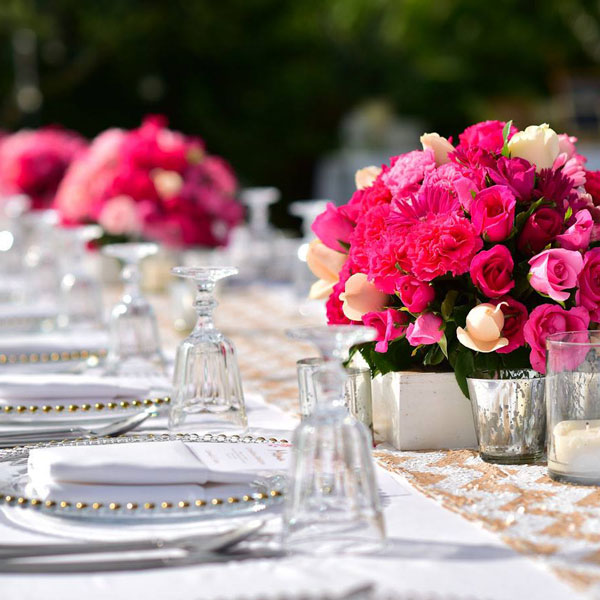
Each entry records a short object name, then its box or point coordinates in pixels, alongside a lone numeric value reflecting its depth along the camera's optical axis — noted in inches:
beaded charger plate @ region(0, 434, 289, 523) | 72.3
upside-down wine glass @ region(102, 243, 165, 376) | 99.6
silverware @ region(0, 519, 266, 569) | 69.5
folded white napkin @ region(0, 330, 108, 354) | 101.3
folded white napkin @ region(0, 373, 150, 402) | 86.3
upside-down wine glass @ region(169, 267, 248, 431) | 84.0
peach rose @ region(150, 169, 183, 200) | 154.7
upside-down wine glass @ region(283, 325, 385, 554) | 69.8
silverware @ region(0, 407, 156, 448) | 82.3
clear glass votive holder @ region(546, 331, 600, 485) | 76.0
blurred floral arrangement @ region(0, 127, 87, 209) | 197.1
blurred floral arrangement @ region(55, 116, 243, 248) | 151.9
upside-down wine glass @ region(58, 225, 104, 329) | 114.4
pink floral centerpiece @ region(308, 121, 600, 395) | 79.8
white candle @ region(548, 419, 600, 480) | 75.9
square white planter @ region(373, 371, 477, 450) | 82.2
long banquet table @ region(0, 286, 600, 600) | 67.5
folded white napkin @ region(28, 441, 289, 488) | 73.0
